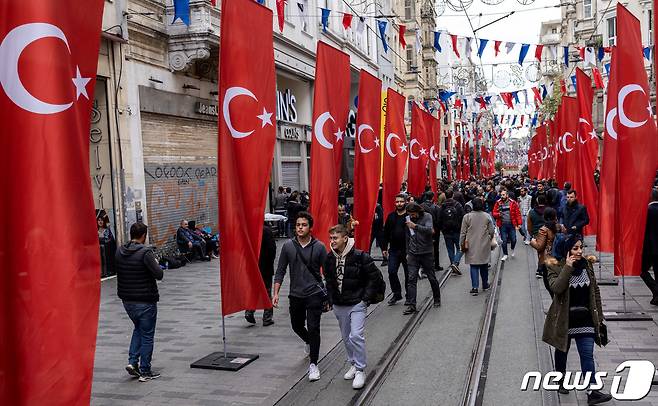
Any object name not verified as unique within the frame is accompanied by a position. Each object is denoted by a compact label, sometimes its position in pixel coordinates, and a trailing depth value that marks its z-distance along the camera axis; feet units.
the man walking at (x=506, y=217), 53.16
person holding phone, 18.93
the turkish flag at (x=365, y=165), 38.55
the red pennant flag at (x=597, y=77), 86.38
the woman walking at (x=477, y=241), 38.60
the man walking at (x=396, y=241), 36.86
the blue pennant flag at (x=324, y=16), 56.04
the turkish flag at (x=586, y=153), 44.04
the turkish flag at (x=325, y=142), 33.09
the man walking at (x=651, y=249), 31.19
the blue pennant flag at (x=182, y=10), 52.11
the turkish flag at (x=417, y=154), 59.26
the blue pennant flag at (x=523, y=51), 67.26
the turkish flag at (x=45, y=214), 10.71
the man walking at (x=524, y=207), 63.28
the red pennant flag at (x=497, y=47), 70.10
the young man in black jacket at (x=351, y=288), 22.40
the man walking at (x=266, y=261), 32.01
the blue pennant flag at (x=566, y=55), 73.53
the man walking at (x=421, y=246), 35.19
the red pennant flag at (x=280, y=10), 49.37
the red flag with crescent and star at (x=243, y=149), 24.76
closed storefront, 55.31
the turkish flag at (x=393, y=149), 42.21
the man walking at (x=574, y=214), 42.21
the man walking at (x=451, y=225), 47.34
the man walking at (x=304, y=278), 23.75
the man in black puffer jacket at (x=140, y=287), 23.03
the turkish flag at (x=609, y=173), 29.88
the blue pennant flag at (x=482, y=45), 68.34
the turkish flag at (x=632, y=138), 27.99
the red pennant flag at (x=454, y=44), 68.34
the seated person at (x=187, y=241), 57.06
